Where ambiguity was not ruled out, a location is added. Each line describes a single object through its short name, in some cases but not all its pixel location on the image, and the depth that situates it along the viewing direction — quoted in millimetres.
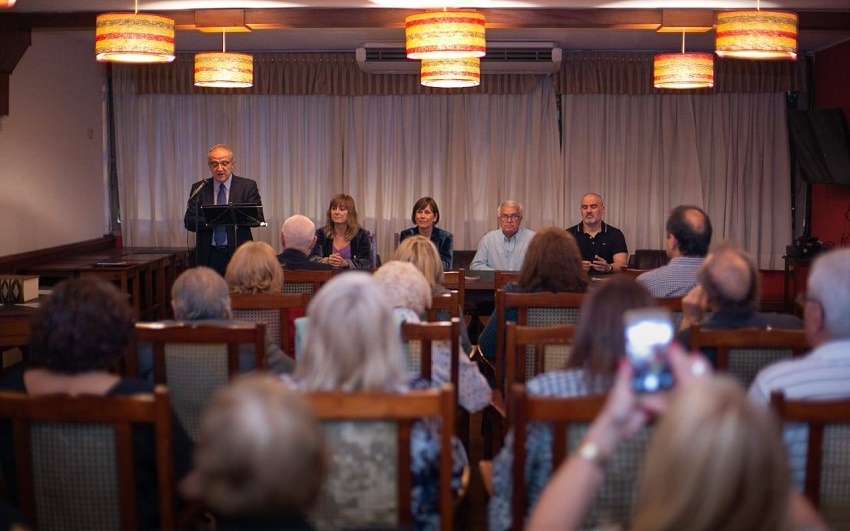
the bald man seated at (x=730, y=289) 3055
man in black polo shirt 6629
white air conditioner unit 8484
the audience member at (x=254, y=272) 3881
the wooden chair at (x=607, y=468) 2061
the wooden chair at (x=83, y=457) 2018
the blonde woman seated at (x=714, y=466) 1302
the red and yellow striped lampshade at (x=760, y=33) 4668
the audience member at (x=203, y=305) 3184
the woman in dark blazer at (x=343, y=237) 6332
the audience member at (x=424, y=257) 4125
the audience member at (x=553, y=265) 3926
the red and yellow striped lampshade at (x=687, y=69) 6156
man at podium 6633
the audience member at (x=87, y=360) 2305
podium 6141
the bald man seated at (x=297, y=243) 4957
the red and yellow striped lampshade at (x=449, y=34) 4602
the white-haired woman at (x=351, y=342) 2123
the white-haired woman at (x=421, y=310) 3311
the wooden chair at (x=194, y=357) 2891
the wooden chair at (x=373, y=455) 1994
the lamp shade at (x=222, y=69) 6301
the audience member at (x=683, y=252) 4199
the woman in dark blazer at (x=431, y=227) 6543
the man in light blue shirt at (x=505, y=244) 6652
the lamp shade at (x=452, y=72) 5406
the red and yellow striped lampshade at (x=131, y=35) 4566
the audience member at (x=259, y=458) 1367
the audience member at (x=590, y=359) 2246
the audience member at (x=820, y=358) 2279
